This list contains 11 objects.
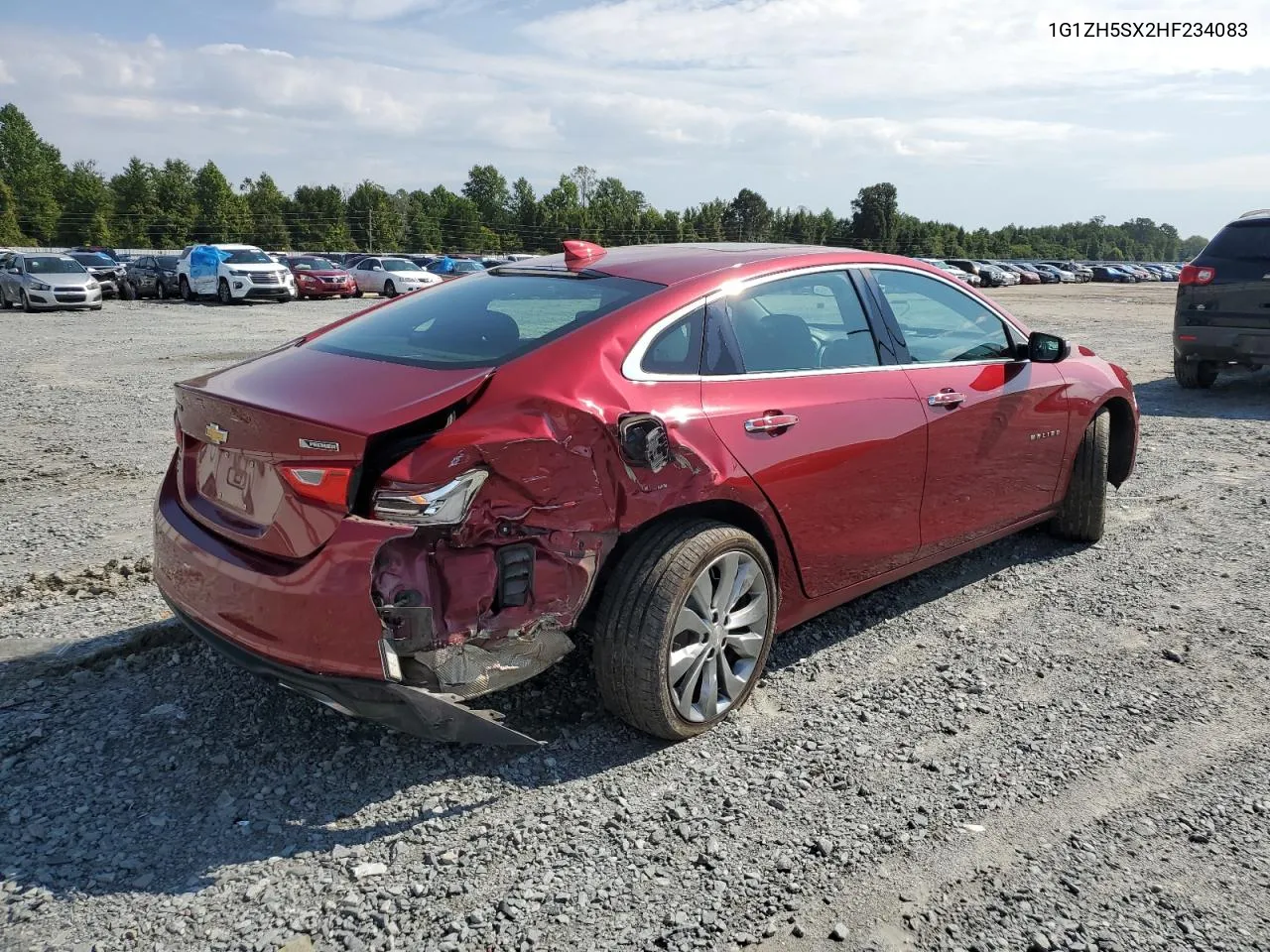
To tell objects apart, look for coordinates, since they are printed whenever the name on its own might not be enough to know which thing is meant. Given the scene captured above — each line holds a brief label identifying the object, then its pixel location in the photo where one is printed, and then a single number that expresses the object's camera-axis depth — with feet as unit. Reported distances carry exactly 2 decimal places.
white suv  95.30
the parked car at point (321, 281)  105.91
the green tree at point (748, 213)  385.95
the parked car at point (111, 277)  110.22
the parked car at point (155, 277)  104.99
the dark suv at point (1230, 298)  32.14
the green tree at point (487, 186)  400.24
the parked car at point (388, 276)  111.55
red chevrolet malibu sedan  9.18
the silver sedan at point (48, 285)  83.15
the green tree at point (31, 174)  215.72
